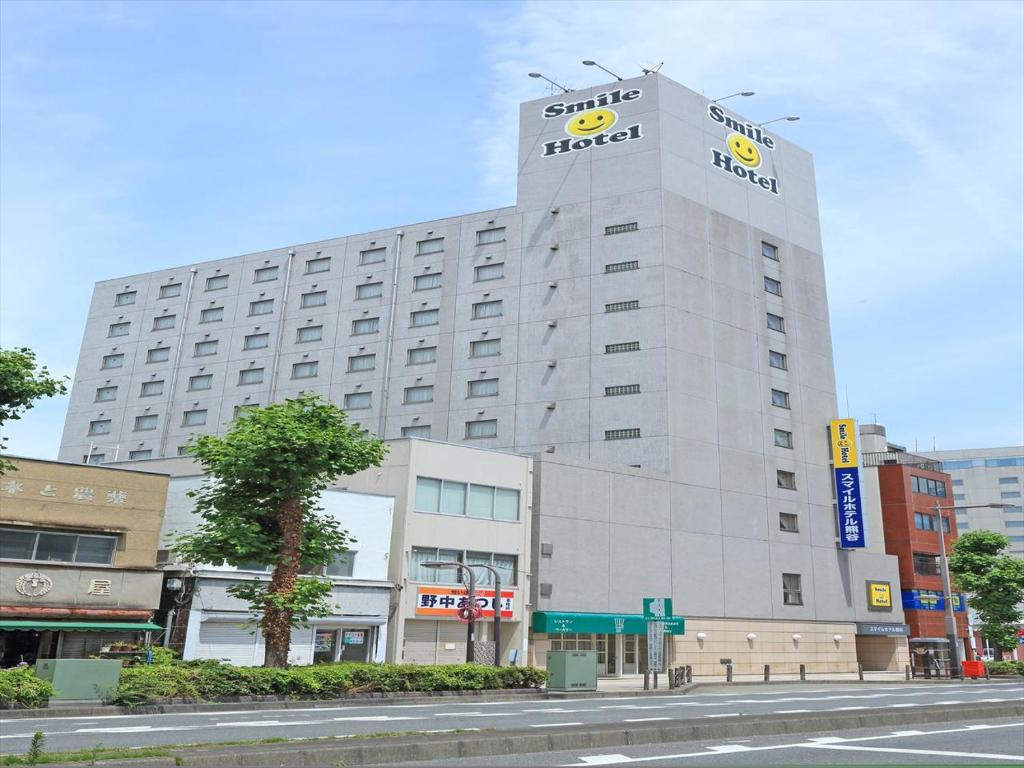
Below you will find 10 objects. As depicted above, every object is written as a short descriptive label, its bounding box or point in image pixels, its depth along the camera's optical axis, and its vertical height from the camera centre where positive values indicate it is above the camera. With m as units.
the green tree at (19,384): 24.77 +6.66
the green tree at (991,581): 62.78 +6.33
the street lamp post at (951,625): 52.34 +2.71
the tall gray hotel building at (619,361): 53.72 +19.82
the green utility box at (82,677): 24.64 -1.03
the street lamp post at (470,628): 36.60 +1.02
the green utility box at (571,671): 34.94 -0.45
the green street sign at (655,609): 41.66 +2.37
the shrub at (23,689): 23.25 -1.32
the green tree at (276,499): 30.53 +4.93
